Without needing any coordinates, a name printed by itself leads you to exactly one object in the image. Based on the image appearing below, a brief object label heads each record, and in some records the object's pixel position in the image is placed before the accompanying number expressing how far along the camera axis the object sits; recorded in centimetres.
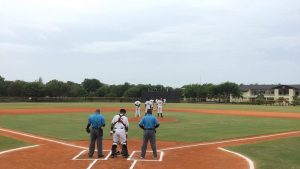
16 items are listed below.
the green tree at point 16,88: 11994
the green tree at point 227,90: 13150
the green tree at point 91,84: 17331
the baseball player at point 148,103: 3291
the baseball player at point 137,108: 3747
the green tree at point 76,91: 12938
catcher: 1570
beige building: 13562
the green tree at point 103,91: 14760
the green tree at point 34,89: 11531
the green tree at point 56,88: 11994
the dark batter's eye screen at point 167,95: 9574
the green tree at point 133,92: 12944
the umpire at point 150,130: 1581
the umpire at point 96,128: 1589
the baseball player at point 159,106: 3909
